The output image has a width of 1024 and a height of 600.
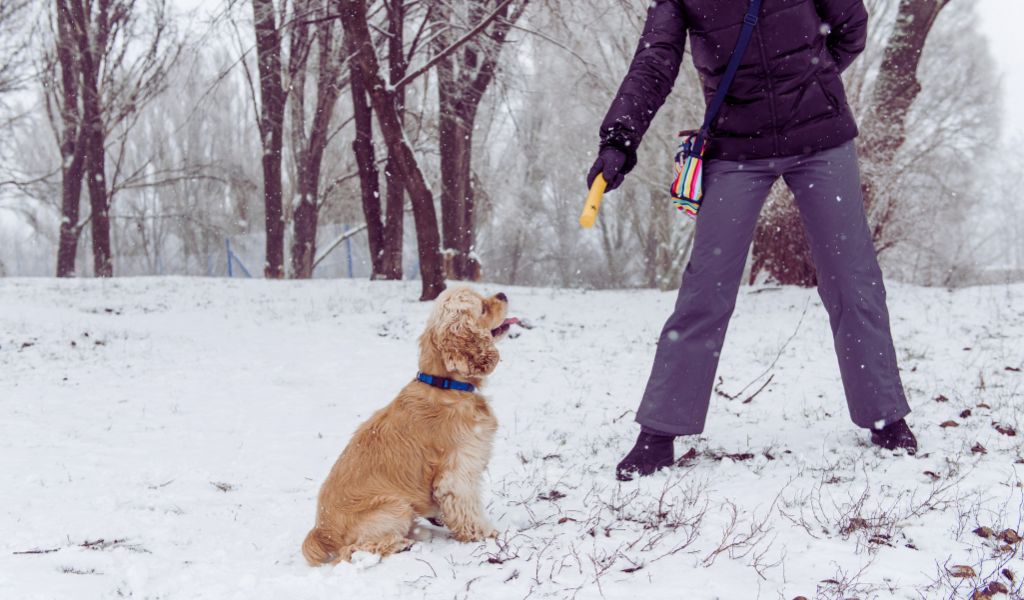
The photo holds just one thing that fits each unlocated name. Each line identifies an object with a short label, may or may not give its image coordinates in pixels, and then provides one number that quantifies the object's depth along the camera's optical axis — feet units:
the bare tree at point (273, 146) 54.08
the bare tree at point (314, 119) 53.31
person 11.13
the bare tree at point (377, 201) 47.47
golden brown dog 9.15
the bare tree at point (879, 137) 34.24
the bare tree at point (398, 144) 34.01
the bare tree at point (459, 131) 47.39
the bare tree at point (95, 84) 58.44
